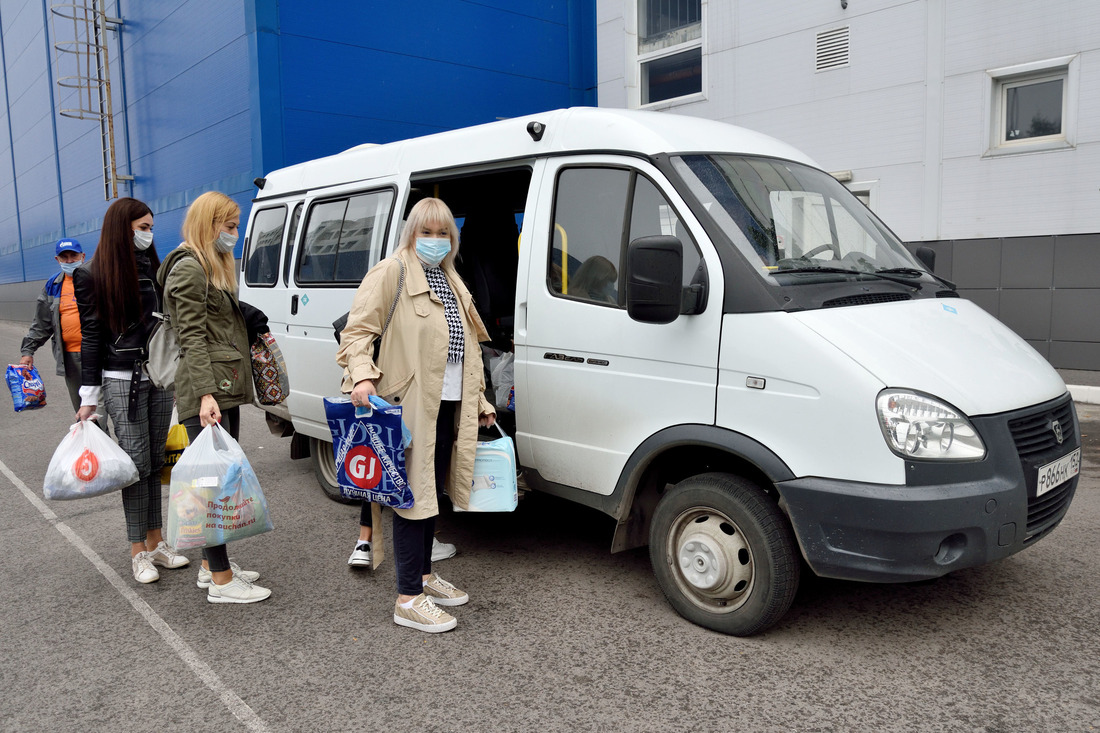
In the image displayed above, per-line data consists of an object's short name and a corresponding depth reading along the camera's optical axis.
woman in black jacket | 4.16
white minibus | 3.18
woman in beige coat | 3.74
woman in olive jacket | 3.99
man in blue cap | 6.43
